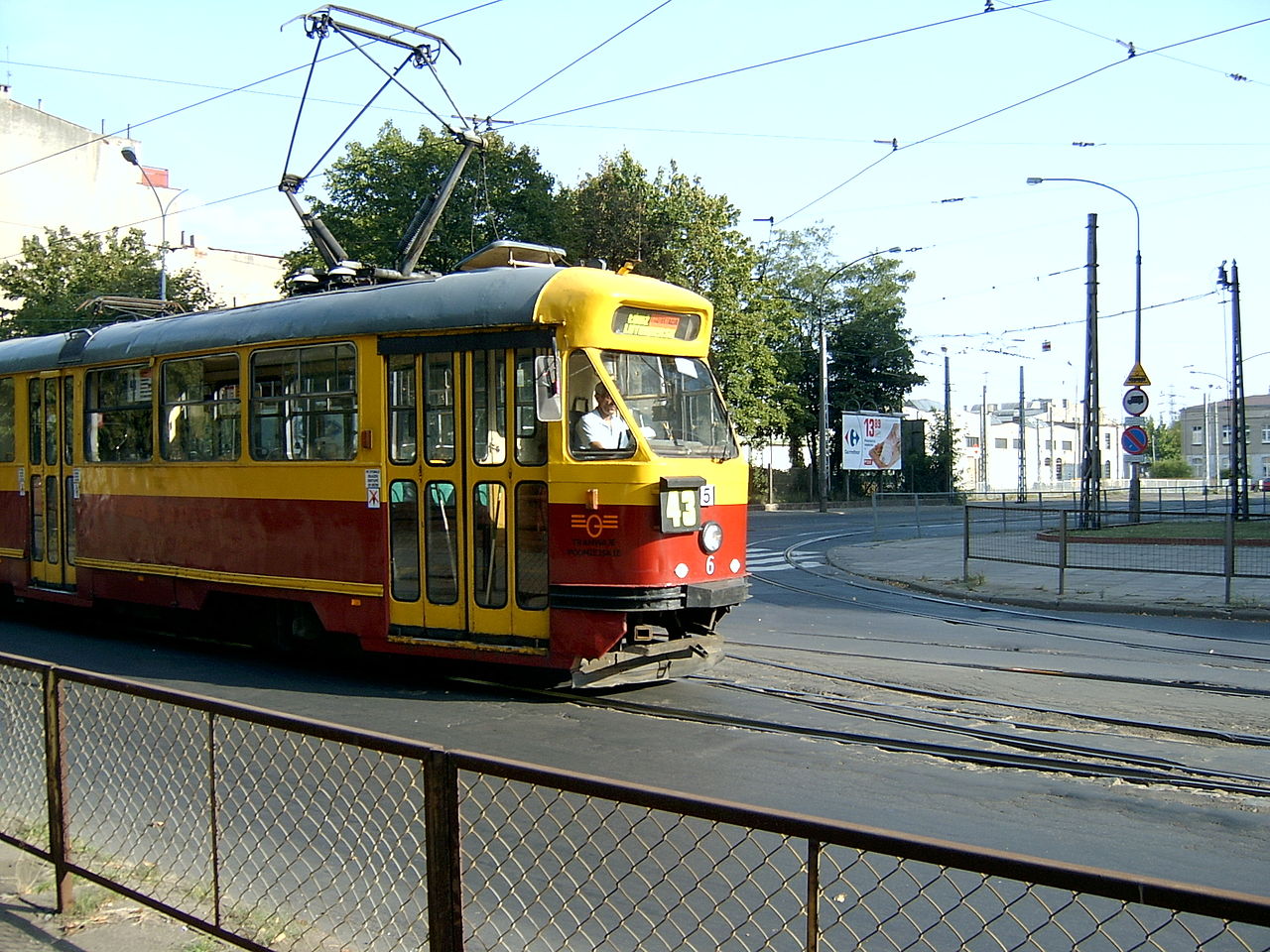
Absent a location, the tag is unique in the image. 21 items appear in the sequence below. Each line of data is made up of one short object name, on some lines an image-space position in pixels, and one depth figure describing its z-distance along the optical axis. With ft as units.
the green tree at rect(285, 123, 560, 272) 135.33
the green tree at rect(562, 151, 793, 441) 138.21
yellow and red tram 28.27
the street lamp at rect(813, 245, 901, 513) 142.51
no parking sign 70.54
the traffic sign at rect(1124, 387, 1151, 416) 69.67
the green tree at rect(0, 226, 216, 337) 131.54
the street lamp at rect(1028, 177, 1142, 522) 91.73
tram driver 28.37
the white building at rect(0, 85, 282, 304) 155.53
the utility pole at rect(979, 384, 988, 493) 218.79
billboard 105.91
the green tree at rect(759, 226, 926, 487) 188.65
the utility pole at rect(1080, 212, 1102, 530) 84.48
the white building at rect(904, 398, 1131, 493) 331.77
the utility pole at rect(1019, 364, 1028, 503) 191.70
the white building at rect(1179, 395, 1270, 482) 364.58
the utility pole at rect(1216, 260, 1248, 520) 93.40
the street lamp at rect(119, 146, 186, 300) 101.32
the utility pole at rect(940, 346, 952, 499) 192.85
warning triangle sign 72.69
